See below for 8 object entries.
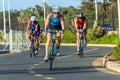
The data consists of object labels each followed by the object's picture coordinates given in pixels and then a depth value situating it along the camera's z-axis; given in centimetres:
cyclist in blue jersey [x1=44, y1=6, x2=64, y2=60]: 1662
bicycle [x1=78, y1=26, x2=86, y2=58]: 2184
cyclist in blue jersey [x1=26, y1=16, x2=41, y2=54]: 2305
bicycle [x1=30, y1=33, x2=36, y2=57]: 2377
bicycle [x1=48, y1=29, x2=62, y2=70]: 1659
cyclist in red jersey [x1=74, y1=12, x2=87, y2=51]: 2167
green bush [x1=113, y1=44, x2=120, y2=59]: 1744
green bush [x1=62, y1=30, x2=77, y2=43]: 4550
